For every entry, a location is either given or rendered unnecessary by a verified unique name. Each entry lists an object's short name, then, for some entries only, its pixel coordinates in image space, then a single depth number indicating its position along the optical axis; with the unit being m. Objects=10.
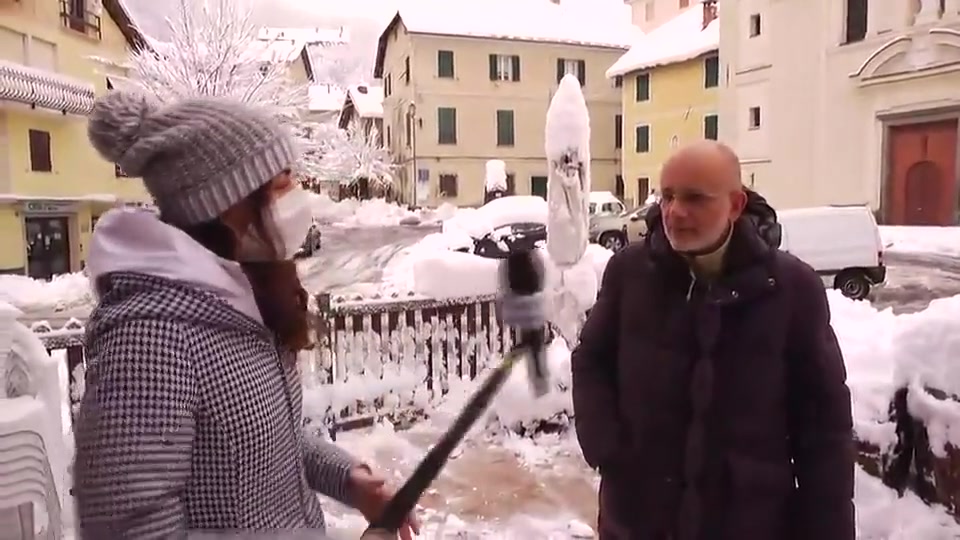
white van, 7.09
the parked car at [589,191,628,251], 12.16
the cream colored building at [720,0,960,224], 11.69
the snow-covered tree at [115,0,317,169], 11.68
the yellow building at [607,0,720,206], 16.97
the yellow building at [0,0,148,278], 8.33
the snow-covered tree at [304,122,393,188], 19.64
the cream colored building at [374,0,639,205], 20.66
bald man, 1.15
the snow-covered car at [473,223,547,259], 6.99
